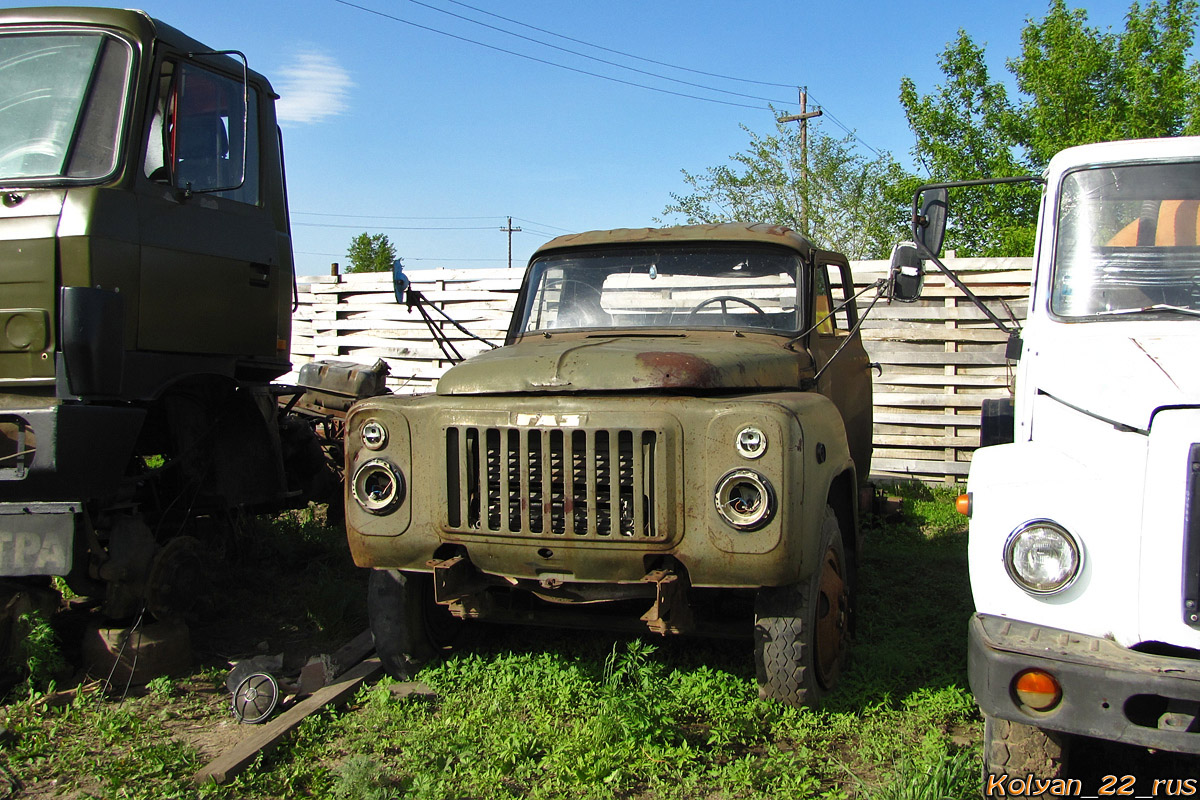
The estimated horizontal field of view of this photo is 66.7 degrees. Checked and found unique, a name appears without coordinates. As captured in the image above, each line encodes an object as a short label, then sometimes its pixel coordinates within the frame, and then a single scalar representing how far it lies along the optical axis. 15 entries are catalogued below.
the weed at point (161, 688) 3.98
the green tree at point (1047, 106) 17.55
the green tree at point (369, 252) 53.97
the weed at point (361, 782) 3.02
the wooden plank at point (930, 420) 8.85
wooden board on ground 3.18
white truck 2.39
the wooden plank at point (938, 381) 8.73
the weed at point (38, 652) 3.92
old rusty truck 3.34
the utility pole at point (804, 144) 21.94
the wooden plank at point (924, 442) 8.91
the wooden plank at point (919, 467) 8.88
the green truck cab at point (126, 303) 3.79
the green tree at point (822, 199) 21.33
